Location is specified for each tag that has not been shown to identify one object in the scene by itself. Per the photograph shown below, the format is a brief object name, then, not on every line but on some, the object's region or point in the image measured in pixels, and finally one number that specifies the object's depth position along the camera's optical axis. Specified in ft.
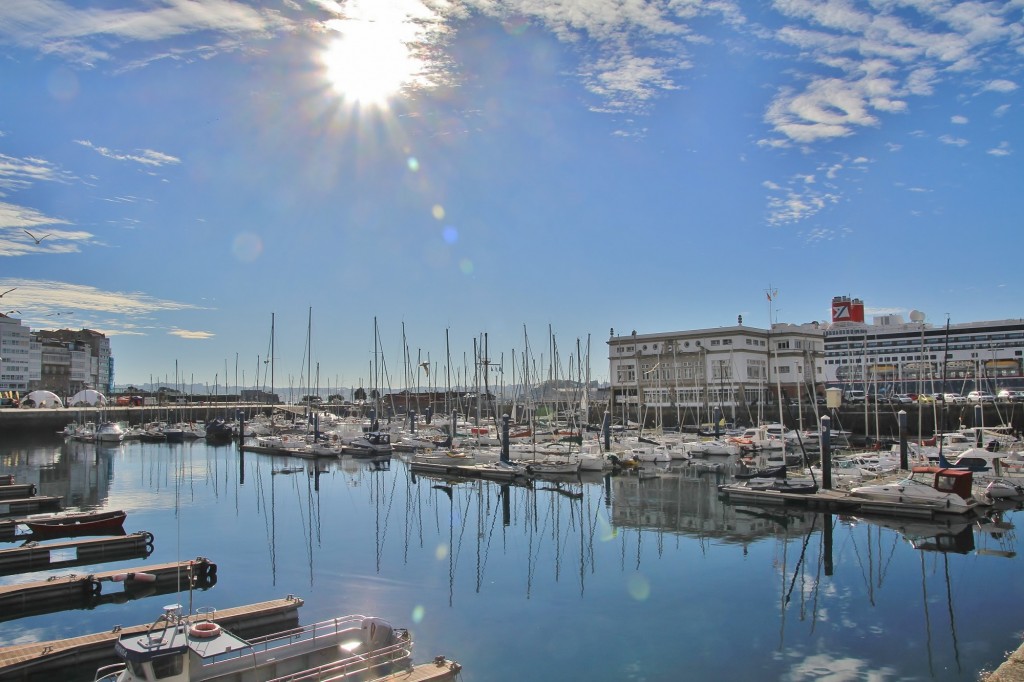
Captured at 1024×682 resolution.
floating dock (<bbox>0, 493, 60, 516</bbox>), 131.23
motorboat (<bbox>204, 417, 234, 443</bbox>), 326.92
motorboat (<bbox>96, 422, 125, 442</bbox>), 310.39
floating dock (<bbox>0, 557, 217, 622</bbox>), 74.59
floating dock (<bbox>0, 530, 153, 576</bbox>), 93.71
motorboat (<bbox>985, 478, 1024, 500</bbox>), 134.31
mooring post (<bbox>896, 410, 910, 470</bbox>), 162.81
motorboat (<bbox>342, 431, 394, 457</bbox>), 247.91
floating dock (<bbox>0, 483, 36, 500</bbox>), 146.82
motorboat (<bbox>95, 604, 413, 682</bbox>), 46.01
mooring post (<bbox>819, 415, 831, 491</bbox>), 133.80
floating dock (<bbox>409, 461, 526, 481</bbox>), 183.42
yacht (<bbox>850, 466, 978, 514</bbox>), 118.62
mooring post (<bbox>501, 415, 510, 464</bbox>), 193.63
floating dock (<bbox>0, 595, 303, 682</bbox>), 54.80
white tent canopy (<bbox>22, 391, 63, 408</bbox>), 482.69
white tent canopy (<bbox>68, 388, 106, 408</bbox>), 460.88
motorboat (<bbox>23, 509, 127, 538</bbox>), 109.91
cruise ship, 437.99
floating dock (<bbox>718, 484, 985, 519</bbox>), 119.51
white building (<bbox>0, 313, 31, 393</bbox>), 526.98
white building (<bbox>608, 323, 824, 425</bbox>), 347.77
